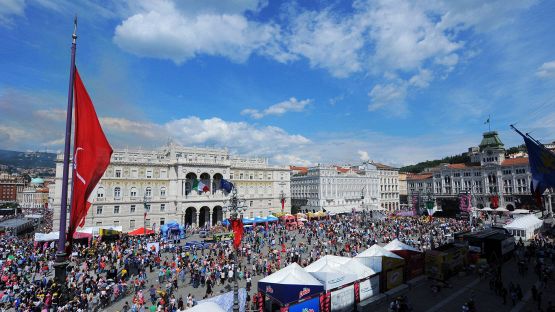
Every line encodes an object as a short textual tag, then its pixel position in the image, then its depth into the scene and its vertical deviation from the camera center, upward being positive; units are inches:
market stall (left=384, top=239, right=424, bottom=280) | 727.7 -167.2
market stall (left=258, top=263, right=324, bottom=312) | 533.6 -171.2
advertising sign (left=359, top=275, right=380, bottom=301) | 615.5 -200.6
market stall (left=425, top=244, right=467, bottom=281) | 722.2 -178.5
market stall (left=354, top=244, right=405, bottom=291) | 660.7 -163.8
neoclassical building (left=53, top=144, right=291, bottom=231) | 1540.4 +28.3
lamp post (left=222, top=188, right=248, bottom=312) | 374.9 -58.2
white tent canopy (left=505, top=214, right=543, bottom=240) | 1165.7 -155.1
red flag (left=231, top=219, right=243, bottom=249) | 647.8 -78.5
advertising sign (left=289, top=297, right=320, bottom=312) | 499.8 -191.5
